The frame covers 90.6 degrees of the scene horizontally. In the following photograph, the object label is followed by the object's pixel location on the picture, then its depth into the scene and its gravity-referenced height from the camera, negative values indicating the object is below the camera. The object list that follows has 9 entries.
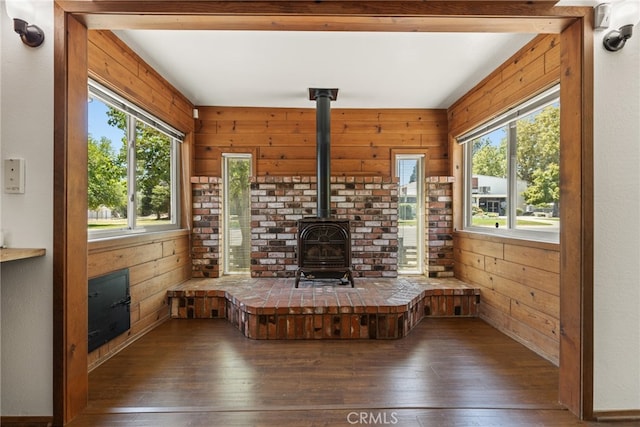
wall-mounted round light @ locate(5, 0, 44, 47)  1.38 +0.84
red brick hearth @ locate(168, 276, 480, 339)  2.55 -0.80
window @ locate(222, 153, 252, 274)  3.79 -0.05
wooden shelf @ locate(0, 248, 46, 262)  1.31 -0.18
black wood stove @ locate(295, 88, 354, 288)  3.12 -0.35
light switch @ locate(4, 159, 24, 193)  1.46 +0.17
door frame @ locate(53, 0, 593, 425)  1.46 +0.54
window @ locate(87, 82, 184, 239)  2.24 +0.37
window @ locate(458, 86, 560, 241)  2.30 +0.35
